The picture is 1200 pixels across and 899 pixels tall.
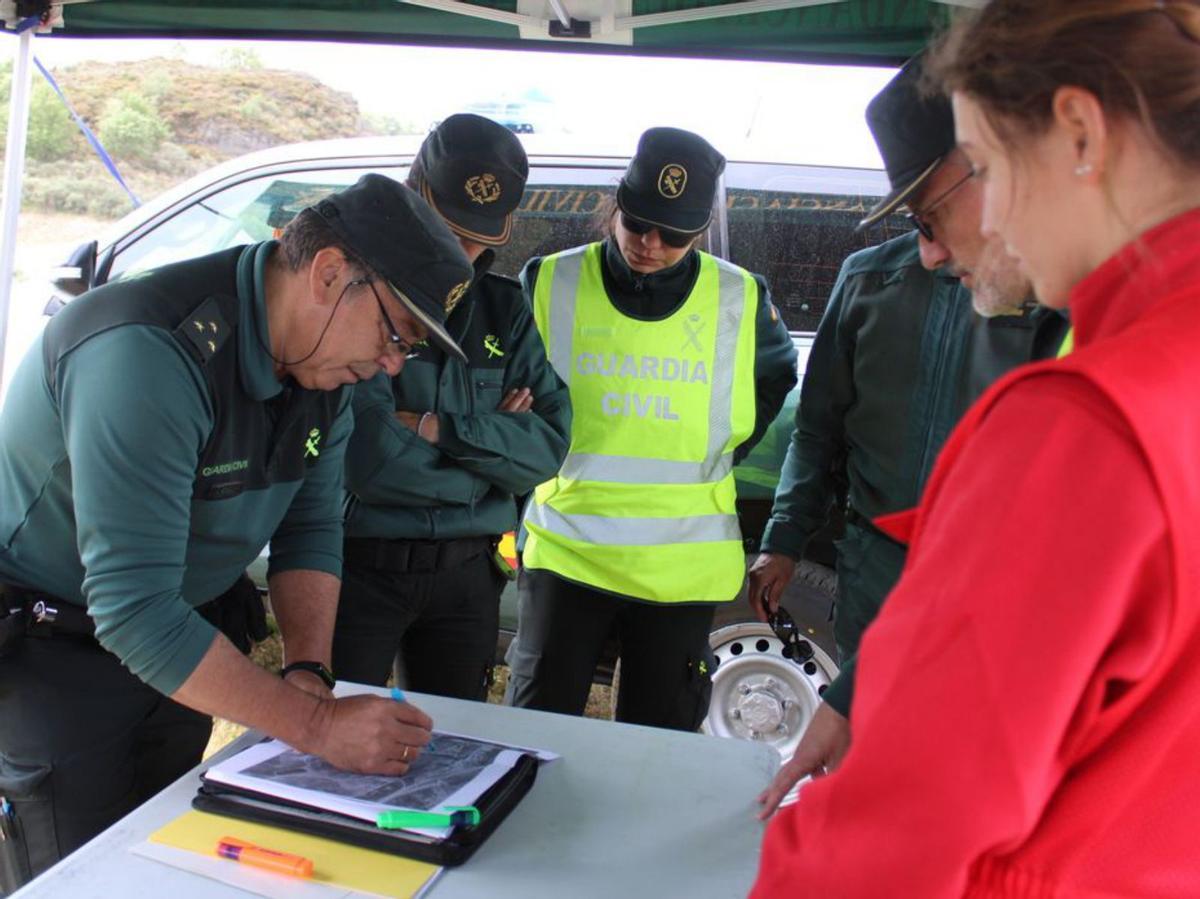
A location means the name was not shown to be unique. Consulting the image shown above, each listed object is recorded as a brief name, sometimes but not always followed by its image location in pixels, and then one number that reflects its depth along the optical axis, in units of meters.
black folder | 1.29
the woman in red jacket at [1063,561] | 0.64
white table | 1.24
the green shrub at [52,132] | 19.06
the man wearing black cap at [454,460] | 2.31
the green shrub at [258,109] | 20.45
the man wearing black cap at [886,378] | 1.61
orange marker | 1.23
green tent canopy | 2.76
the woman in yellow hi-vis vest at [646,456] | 2.56
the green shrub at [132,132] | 18.84
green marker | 1.30
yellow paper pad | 1.23
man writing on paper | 1.46
